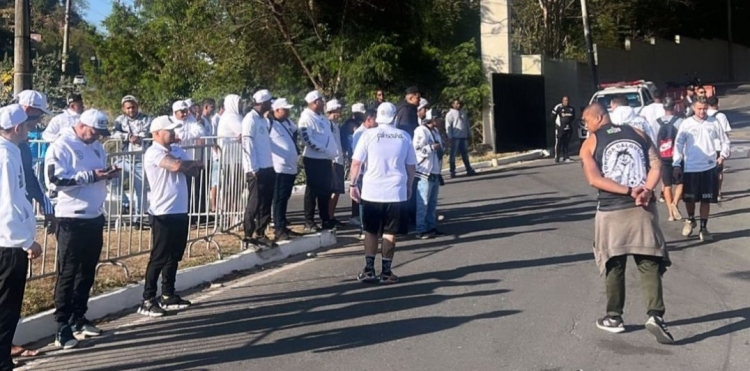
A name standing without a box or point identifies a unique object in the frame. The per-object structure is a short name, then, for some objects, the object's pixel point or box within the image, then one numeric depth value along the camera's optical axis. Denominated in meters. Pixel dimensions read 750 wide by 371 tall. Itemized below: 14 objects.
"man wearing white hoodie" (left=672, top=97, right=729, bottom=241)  11.98
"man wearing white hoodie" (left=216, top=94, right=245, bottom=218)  11.41
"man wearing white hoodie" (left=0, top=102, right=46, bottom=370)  5.97
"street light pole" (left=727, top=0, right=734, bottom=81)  60.56
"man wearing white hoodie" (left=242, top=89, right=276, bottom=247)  10.66
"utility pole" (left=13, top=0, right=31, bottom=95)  14.08
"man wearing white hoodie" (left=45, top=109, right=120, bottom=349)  7.23
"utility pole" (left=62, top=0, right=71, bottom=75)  38.18
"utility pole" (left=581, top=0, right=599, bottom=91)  34.97
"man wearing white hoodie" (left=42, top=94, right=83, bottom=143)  11.95
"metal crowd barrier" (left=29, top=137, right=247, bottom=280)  10.44
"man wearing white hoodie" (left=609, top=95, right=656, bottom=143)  12.80
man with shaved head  7.14
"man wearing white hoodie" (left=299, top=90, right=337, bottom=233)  12.17
